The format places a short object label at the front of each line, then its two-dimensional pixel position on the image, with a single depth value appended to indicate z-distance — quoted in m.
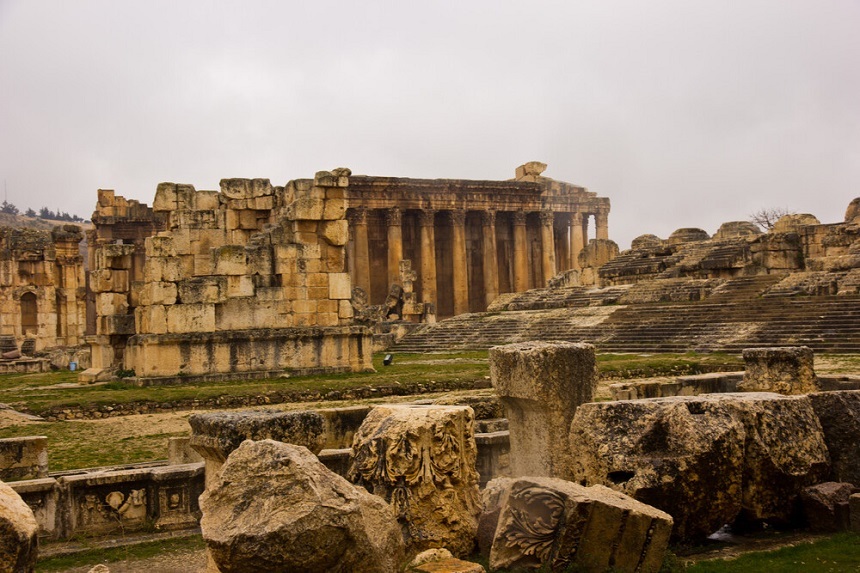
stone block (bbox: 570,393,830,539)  6.66
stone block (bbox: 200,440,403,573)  5.11
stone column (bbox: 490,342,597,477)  8.02
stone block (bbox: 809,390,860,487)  7.62
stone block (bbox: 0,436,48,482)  8.98
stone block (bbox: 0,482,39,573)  4.87
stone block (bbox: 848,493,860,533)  6.84
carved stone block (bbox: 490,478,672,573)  5.80
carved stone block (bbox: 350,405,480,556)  6.62
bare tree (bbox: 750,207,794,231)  68.81
